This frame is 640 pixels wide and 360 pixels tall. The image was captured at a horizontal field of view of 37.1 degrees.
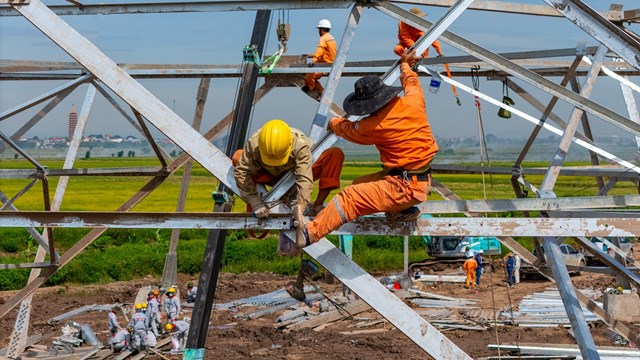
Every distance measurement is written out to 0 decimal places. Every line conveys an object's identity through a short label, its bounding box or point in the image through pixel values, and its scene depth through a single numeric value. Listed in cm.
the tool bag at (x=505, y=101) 1080
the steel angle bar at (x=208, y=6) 675
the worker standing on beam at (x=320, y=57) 1113
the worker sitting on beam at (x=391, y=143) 627
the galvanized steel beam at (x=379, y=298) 623
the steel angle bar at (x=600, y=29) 633
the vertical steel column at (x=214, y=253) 792
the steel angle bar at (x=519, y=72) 656
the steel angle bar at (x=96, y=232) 1106
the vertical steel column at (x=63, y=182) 1166
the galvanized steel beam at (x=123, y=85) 627
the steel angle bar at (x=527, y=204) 655
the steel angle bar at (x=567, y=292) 721
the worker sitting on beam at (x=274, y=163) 628
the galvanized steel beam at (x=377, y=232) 632
